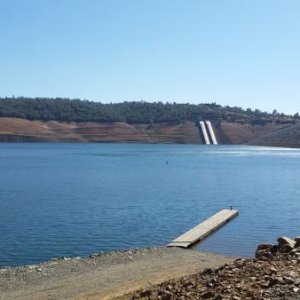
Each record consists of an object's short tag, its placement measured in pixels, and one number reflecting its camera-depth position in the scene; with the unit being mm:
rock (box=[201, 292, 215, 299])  10805
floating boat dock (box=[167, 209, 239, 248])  27484
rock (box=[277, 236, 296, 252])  16925
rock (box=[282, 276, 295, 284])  10859
